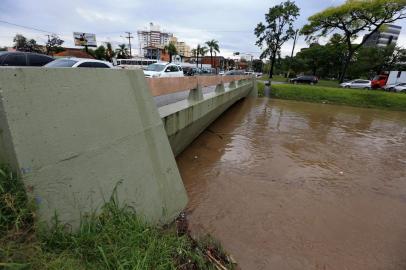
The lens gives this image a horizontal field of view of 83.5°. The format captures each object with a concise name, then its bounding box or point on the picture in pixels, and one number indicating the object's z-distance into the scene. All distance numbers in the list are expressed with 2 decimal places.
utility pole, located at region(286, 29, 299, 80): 34.57
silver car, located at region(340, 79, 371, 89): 26.30
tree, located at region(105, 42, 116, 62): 55.88
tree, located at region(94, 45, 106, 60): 52.78
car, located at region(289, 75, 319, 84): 31.27
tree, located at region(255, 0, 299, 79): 34.00
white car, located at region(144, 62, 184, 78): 13.89
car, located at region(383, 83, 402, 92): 25.21
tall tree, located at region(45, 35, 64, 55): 42.26
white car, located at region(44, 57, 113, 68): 8.80
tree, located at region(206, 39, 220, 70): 61.09
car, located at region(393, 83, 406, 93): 23.73
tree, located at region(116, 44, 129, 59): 60.34
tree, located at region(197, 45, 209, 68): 61.52
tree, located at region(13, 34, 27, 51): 42.28
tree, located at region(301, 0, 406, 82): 22.59
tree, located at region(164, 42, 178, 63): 58.97
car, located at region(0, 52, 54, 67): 9.91
